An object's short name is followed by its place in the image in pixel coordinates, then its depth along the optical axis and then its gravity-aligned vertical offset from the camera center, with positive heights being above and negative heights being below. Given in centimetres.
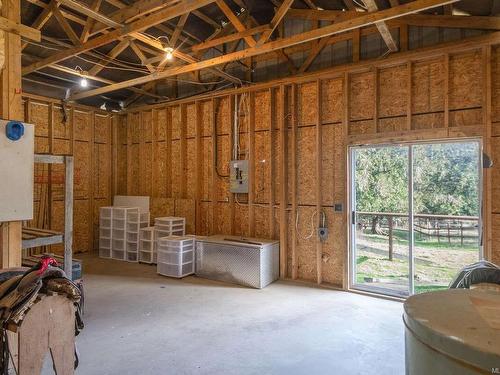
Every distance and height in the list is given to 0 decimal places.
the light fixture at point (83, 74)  571 +208
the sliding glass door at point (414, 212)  450 -33
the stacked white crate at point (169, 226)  633 -71
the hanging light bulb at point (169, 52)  458 +199
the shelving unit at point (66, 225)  317 -34
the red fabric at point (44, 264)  188 -44
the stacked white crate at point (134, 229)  675 -81
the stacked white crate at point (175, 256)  562 -116
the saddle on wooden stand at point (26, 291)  173 -57
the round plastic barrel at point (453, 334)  108 -53
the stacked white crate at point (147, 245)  651 -112
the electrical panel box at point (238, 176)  597 +27
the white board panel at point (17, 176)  260 +13
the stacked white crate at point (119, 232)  686 -90
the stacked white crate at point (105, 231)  705 -87
